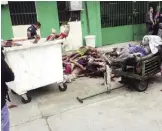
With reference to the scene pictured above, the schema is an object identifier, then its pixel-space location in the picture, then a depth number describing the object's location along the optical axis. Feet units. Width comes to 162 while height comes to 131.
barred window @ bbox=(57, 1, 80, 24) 25.59
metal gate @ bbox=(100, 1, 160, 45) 29.01
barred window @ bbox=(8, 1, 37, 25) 23.17
